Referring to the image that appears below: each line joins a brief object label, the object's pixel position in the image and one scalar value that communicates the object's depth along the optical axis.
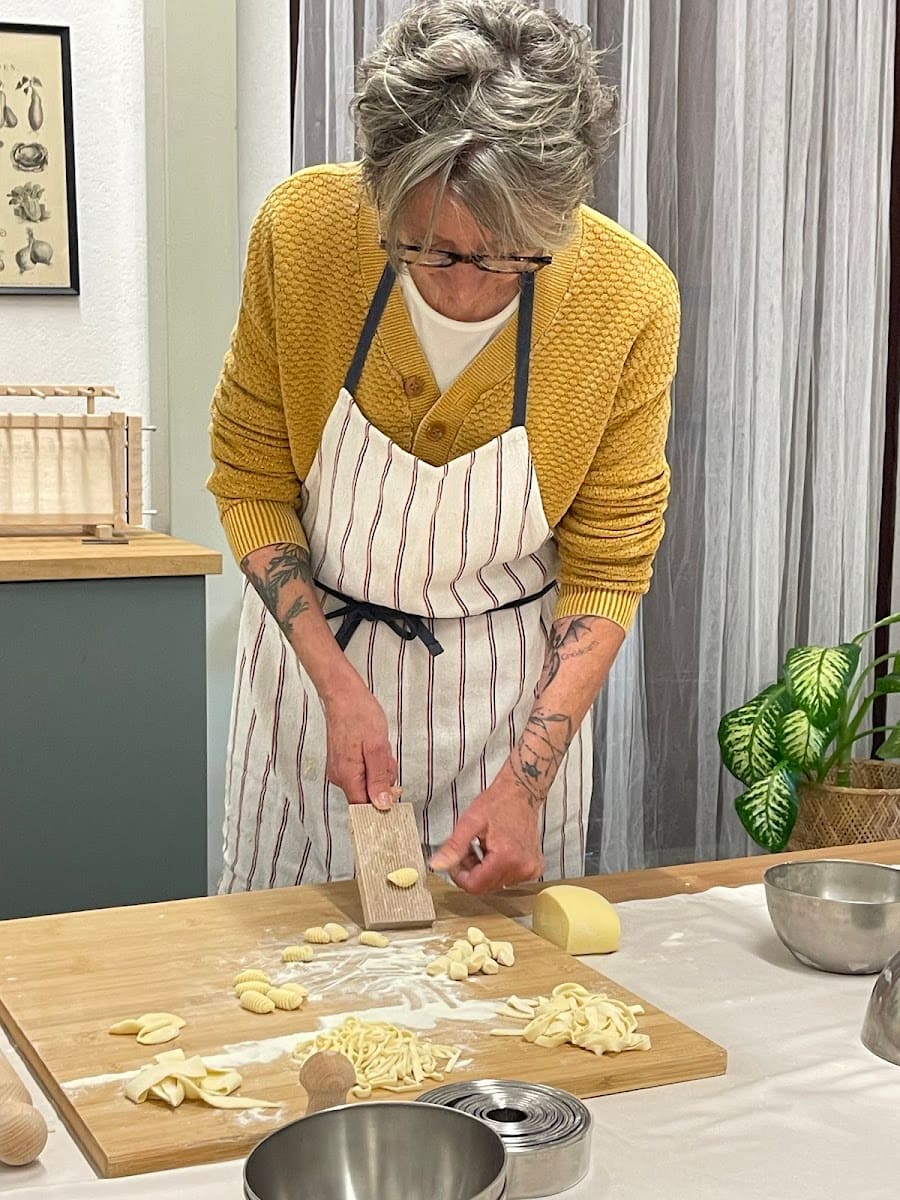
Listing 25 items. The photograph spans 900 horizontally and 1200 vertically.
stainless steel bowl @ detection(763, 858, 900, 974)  1.23
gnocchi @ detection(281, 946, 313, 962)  1.24
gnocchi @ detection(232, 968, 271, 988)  1.19
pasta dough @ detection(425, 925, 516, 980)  1.23
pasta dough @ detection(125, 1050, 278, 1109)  0.98
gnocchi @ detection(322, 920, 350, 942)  1.30
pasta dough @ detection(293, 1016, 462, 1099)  1.02
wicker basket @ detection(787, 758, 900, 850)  2.85
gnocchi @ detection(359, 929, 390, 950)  1.29
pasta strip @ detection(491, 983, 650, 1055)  1.08
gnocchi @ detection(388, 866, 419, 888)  1.35
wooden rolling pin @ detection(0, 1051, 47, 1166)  0.90
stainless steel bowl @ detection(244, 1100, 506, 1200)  0.81
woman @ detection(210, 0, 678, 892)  1.54
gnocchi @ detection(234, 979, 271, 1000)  1.17
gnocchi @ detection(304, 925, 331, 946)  1.29
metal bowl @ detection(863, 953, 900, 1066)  1.10
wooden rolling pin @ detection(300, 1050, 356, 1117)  0.91
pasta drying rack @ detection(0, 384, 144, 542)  2.50
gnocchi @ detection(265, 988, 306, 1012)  1.15
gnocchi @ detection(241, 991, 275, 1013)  1.14
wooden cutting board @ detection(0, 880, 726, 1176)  0.97
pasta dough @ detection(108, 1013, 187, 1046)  1.09
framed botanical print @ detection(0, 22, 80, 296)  2.75
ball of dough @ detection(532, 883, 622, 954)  1.29
